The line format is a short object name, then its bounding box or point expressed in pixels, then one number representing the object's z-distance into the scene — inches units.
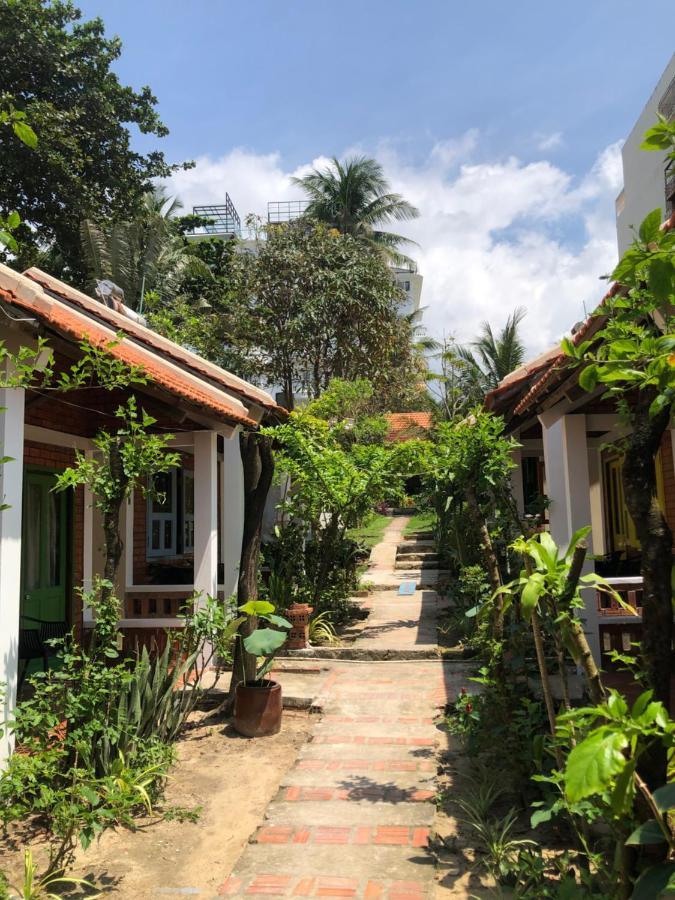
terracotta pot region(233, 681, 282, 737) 228.5
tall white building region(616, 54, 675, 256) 589.9
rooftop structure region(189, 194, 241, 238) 1407.5
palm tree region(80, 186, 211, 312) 683.4
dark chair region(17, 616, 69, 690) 242.4
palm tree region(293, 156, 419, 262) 1115.9
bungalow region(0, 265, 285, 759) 181.0
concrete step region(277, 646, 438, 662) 328.6
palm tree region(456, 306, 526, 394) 955.3
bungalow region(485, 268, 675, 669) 262.2
